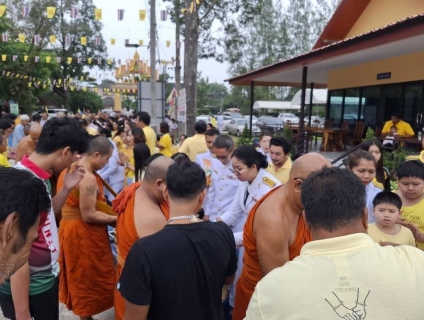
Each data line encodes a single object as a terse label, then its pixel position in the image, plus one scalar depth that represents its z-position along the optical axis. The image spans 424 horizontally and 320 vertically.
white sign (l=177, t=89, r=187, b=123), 8.98
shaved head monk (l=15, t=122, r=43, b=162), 5.24
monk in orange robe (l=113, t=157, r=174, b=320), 2.32
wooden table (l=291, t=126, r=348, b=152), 13.31
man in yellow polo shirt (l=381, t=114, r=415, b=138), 9.42
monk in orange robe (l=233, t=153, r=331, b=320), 1.95
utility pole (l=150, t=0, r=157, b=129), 11.50
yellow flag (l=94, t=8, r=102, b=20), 10.99
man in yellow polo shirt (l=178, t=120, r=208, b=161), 5.85
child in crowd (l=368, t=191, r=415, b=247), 2.76
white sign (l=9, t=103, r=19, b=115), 21.29
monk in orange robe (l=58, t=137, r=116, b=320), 3.10
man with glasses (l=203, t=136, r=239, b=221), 4.07
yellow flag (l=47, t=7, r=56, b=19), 10.30
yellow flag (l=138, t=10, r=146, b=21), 11.32
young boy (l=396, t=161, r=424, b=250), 2.95
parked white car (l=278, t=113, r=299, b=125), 34.31
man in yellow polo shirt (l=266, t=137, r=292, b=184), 4.33
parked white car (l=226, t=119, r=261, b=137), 25.77
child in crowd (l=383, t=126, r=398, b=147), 9.28
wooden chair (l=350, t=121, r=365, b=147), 13.05
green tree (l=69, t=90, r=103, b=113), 43.94
